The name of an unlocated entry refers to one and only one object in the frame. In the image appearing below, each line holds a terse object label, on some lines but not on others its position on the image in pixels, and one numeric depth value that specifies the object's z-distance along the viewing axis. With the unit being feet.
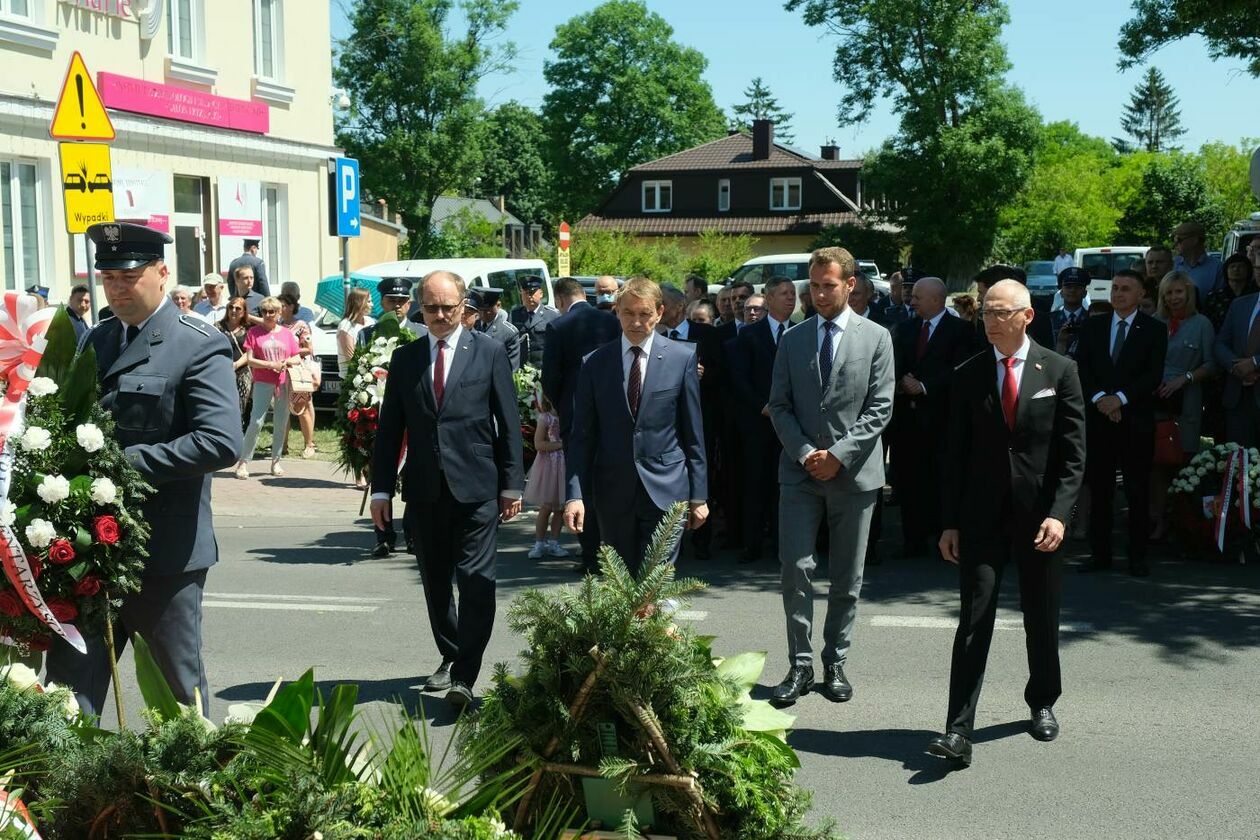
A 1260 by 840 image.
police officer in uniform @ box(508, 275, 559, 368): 48.65
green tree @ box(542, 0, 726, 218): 254.27
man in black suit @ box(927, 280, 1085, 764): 19.38
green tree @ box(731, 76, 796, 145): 394.64
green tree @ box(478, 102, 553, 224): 330.95
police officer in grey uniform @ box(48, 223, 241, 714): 15.43
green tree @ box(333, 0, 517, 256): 172.24
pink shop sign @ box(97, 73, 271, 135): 65.98
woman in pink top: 48.29
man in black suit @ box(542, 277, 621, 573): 30.96
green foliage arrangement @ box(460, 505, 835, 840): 9.52
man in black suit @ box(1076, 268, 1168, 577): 31.60
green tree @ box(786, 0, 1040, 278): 154.51
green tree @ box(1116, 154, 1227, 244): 197.88
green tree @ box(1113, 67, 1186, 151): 435.94
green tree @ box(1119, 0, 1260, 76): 50.03
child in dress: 33.68
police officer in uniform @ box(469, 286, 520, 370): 38.19
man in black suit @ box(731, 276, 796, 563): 33.63
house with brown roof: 232.53
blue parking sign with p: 64.18
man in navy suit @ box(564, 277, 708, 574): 21.65
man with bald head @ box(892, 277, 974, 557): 33.45
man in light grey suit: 21.75
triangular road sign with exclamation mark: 34.32
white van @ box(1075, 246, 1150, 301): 96.89
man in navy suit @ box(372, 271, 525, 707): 21.30
